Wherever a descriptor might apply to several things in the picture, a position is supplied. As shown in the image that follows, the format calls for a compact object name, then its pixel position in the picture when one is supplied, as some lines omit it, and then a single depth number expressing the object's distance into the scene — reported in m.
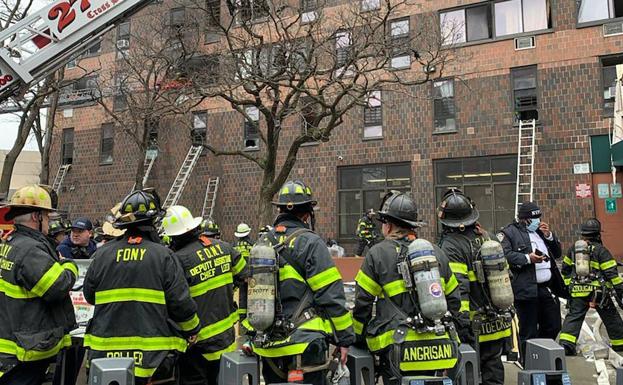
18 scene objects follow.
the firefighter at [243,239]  9.63
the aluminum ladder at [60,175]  24.60
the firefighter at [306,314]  3.43
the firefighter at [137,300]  3.38
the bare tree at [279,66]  12.23
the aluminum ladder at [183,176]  20.61
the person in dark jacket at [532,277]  6.07
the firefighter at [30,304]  3.56
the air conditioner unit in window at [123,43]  22.77
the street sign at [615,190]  15.41
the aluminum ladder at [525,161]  15.76
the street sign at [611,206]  15.45
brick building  15.88
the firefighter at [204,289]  4.20
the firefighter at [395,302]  3.31
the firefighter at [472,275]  4.21
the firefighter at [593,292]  6.83
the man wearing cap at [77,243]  6.92
